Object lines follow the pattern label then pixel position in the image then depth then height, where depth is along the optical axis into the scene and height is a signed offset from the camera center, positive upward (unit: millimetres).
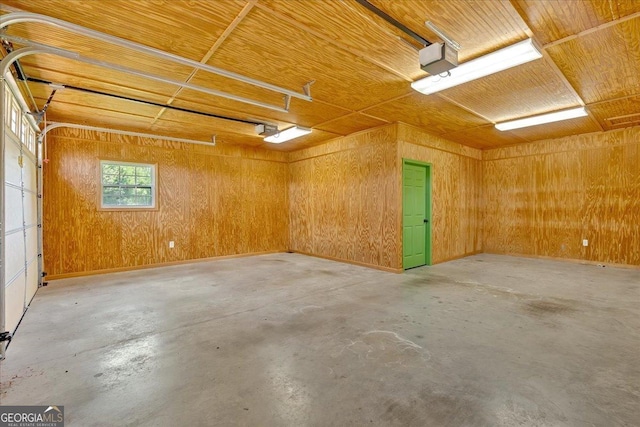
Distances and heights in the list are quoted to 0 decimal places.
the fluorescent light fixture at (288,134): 5539 +1504
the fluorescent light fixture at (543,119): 4656 +1526
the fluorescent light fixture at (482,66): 2775 +1500
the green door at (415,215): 5625 -135
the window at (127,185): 5641 +509
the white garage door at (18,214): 2805 -33
